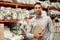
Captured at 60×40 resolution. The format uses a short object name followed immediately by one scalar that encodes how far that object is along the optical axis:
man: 2.04
